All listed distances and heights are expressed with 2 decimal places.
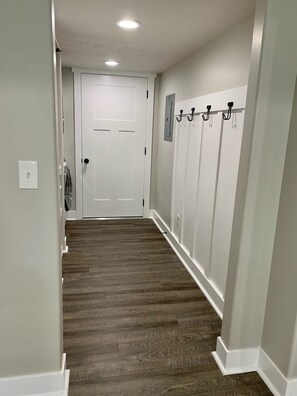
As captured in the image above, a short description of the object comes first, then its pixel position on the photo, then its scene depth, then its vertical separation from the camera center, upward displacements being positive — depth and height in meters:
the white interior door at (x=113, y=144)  4.28 -0.07
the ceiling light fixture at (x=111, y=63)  3.65 +0.91
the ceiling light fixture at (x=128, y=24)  2.15 +0.83
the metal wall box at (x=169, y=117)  3.74 +0.30
